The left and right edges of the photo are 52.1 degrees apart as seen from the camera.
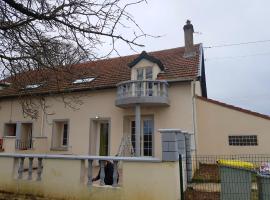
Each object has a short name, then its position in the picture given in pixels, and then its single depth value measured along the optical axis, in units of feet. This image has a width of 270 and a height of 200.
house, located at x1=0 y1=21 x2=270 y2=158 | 44.75
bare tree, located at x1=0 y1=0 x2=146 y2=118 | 18.16
